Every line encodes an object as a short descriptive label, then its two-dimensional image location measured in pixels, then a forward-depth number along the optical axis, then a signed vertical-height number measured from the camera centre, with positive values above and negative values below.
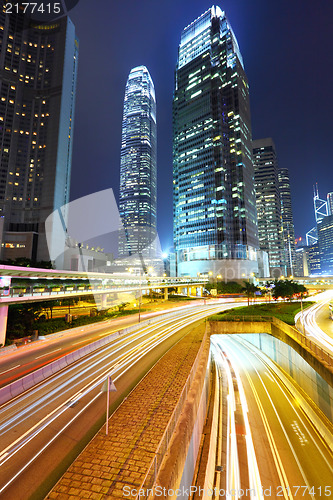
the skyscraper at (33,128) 109.81 +80.36
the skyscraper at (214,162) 113.38 +63.97
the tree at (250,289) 51.47 -2.11
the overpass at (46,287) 23.30 -0.97
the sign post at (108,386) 10.26 -4.87
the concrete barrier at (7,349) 21.11 -6.65
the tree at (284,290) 52.18 -2.55
